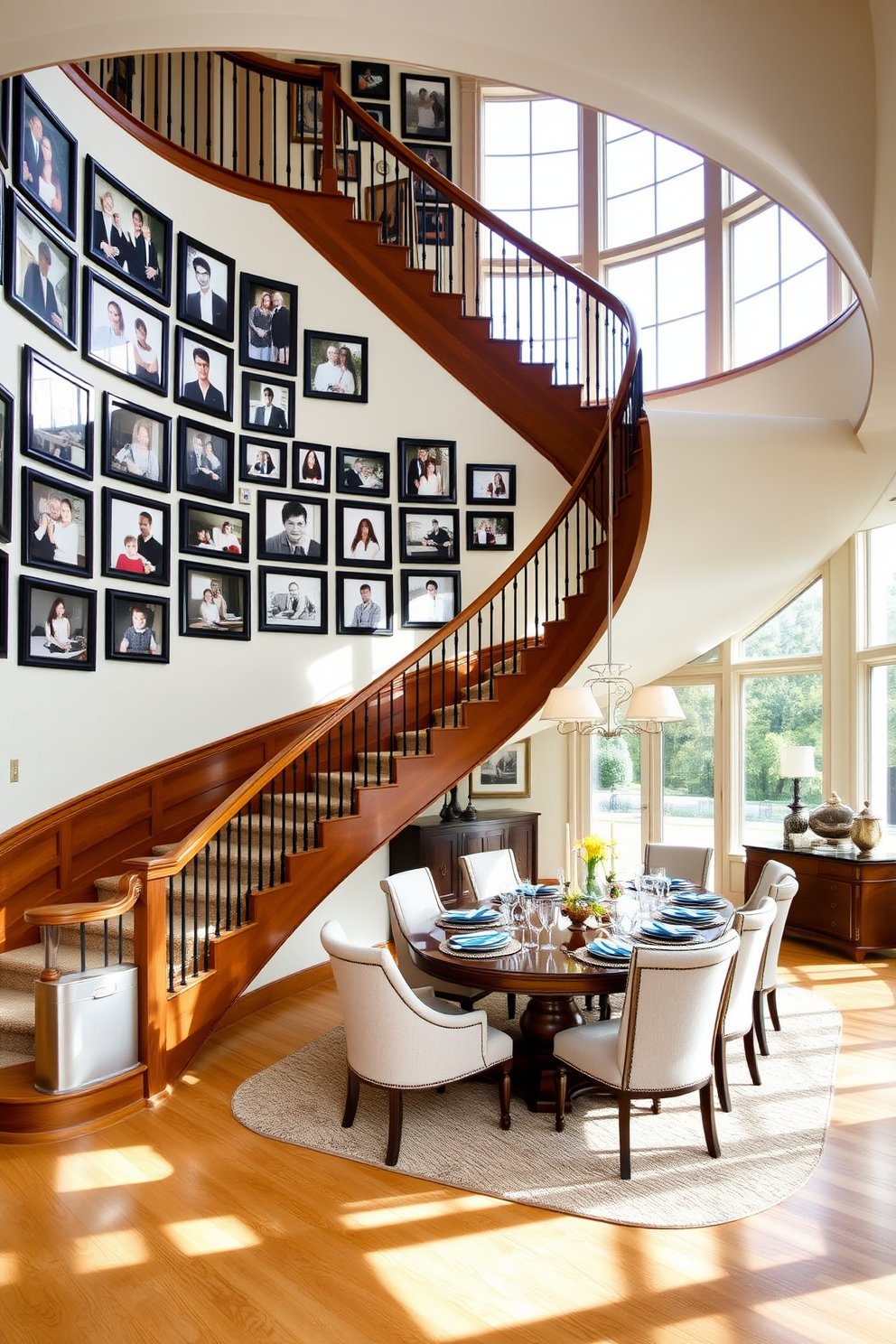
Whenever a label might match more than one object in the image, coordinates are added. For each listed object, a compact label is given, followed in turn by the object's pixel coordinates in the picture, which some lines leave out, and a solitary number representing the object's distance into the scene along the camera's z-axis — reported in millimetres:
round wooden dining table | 3762
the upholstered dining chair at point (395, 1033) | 3615
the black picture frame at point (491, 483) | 7277
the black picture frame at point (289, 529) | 6539
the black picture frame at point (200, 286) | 6008
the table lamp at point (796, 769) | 7254
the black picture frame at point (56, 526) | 4766
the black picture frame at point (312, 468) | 6719
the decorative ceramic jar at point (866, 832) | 6809
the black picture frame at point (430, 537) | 7172
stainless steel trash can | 3873
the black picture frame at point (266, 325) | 6450
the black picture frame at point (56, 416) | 4738
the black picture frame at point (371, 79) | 8617
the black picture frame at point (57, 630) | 4727
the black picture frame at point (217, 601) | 5957
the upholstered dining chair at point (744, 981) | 3996
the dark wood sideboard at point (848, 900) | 6676
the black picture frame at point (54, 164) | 4590
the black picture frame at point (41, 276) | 4590
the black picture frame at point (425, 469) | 7133
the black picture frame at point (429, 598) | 7160
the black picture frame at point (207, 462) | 5980
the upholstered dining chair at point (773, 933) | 4645
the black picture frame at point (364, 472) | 6910
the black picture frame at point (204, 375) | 5977
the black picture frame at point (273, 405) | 6469
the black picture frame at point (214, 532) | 5988
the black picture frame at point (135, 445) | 5418
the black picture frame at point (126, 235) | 5273
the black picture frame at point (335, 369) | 6797
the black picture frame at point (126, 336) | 5273
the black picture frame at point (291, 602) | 6500
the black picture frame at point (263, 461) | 6438
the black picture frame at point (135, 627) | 5387
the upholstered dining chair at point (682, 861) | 5973
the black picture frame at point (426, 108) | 8781
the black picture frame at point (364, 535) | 6918
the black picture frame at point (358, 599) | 6871
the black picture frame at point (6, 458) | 4527
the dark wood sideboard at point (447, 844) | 7141
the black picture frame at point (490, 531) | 7328
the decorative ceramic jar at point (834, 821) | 7082
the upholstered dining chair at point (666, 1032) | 3449
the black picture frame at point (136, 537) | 5406
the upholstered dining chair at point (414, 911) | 4781
